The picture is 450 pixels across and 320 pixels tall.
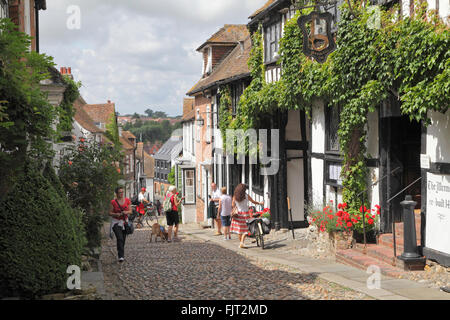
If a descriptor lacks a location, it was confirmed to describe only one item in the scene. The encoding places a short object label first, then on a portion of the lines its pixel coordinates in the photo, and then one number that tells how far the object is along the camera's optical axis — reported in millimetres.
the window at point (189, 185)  35094
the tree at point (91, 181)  11094
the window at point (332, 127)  13531
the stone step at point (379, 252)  10141
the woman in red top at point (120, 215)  11445
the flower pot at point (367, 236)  11711
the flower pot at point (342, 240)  11766
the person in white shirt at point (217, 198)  19766
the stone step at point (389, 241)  10562
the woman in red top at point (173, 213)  16047
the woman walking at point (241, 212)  14461
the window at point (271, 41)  16650
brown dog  17161
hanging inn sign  12062
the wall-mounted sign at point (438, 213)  9039
